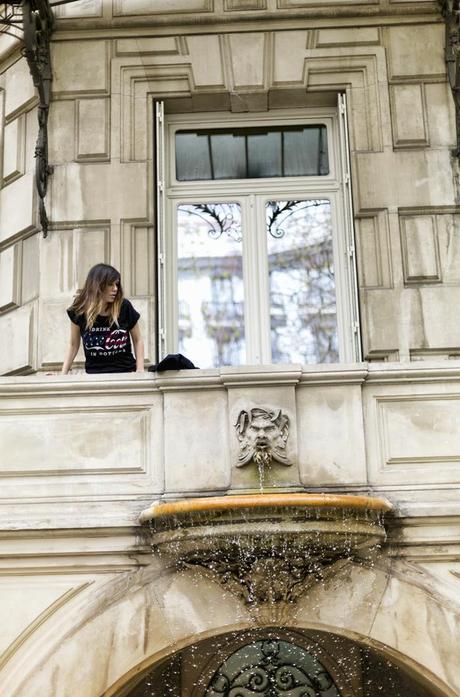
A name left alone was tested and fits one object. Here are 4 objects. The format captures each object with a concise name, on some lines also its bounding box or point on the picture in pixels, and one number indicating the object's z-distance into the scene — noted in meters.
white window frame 10.66
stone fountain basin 6.86
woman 8.24
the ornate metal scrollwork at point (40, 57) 10.46
